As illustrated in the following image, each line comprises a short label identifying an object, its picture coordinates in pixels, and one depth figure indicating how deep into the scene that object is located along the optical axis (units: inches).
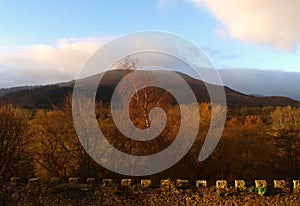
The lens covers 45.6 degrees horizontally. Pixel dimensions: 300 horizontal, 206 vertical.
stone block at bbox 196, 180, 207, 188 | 411.2
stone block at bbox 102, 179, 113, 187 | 416.2
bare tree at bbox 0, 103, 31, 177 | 813.9
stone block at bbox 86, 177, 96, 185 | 430.2
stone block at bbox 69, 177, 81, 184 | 426.7
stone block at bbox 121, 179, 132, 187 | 414.4
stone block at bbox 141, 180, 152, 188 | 413.4
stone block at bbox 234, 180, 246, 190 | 397.7
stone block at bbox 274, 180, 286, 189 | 402.0
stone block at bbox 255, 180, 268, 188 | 395.9
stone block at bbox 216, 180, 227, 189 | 398.9
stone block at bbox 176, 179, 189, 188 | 408.5
